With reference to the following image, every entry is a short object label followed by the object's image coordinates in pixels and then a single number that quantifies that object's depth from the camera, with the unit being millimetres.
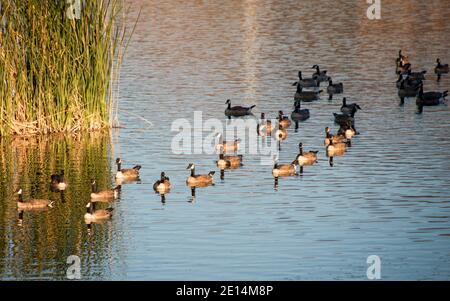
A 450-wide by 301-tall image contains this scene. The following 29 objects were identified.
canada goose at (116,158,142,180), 33088
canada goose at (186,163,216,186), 32562
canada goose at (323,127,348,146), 37438
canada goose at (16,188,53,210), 29797
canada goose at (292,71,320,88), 49625
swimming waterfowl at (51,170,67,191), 32156
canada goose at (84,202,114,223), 28938
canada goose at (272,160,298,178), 33906
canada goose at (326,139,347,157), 37031
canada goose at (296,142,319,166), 35344
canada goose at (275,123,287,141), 40344
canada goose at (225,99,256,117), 43750
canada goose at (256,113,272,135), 40844
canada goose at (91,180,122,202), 31000
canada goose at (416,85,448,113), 46750
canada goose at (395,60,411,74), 52369
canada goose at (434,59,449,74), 53319
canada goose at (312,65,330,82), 50656
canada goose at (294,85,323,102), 47844
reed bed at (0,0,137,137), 37562
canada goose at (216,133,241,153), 37250
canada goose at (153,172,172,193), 31656
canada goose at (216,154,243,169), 35219
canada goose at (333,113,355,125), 41500
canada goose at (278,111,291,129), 41238
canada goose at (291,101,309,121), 43375
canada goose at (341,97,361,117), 43344
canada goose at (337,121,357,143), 39375
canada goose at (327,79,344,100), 49253
